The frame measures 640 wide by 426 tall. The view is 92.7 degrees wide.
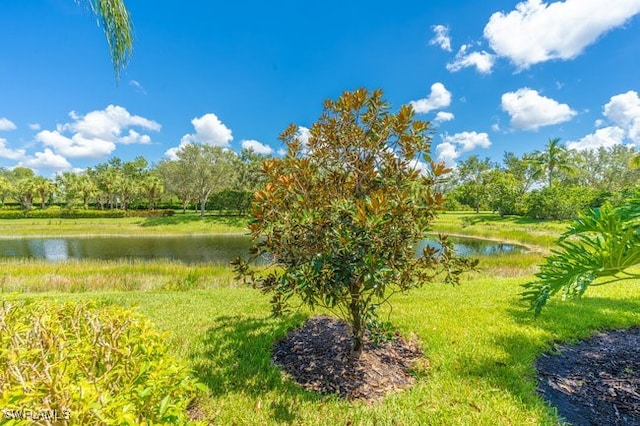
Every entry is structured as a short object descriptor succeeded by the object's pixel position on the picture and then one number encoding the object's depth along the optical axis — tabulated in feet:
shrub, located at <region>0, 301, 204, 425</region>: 4.78
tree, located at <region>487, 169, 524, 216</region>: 133.69
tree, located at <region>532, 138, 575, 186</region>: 133.59
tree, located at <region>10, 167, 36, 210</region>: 155.39
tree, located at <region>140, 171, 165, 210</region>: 166.21
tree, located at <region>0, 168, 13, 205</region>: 163.63
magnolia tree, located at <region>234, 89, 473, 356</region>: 9.90
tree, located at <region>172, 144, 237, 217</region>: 129.49
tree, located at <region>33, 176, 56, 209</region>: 158.81
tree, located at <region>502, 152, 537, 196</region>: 147.54
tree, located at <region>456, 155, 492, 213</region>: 165.27
